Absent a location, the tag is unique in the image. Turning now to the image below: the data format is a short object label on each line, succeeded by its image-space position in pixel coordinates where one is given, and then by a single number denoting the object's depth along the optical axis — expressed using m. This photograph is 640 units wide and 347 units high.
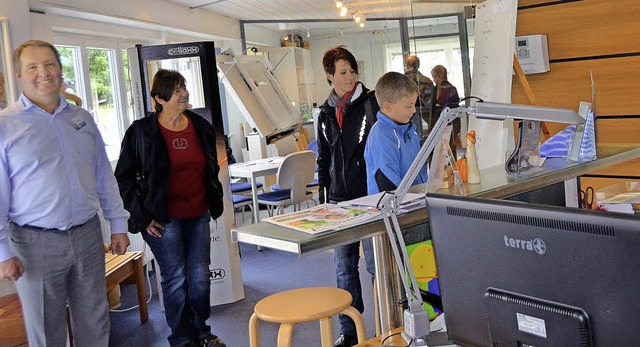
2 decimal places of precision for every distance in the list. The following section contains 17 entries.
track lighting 9.04
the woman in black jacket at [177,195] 3.64
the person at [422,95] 6.22
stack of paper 2.12
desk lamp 1.65
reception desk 1.88
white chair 6.39
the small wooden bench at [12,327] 3.51
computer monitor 1.16
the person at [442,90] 6.30
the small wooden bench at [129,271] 4.47
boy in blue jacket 2.75
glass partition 11.31
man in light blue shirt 2.83
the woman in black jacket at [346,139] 3.40
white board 3.93
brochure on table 1.95
